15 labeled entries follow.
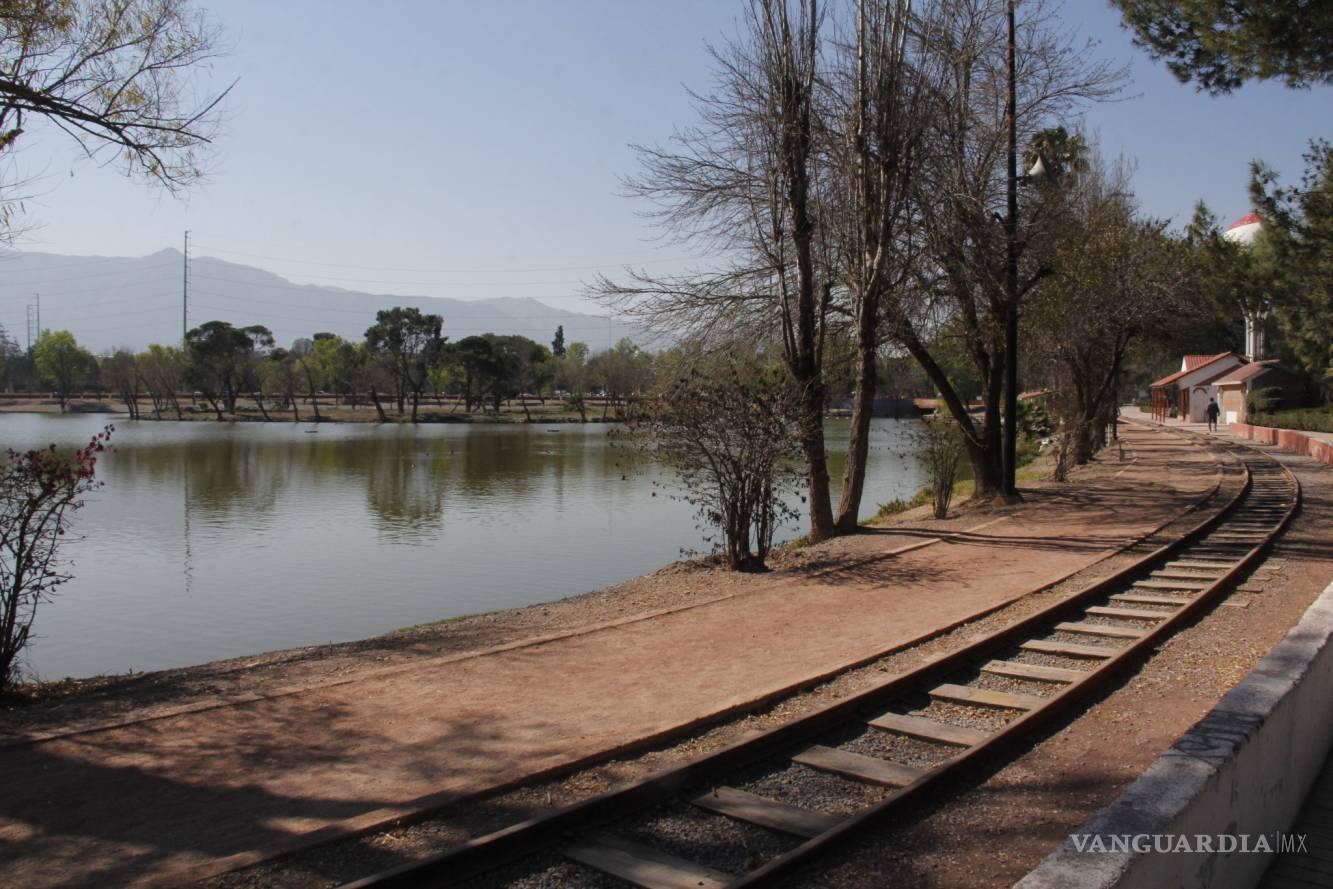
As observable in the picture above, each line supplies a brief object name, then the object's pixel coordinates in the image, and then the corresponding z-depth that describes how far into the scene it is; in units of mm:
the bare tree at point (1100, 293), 24188
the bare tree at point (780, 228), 15414
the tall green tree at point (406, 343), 107312
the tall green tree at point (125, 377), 101875
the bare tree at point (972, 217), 17109
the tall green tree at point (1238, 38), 12867
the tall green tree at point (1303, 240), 21834
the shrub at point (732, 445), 13023
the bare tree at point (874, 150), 15438
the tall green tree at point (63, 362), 117375
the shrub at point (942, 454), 19750
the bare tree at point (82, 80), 9812
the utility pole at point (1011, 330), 17672
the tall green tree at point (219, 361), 104000
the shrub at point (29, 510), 8398
